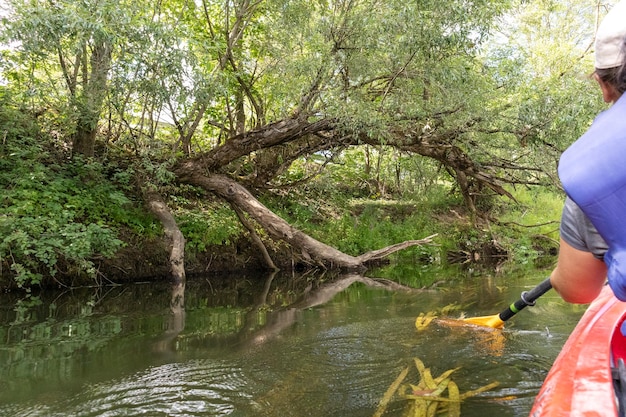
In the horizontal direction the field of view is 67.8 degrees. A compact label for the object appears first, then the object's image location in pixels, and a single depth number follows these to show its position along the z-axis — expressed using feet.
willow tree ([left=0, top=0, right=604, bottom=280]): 20.66
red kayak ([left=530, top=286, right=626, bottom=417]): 4.43
